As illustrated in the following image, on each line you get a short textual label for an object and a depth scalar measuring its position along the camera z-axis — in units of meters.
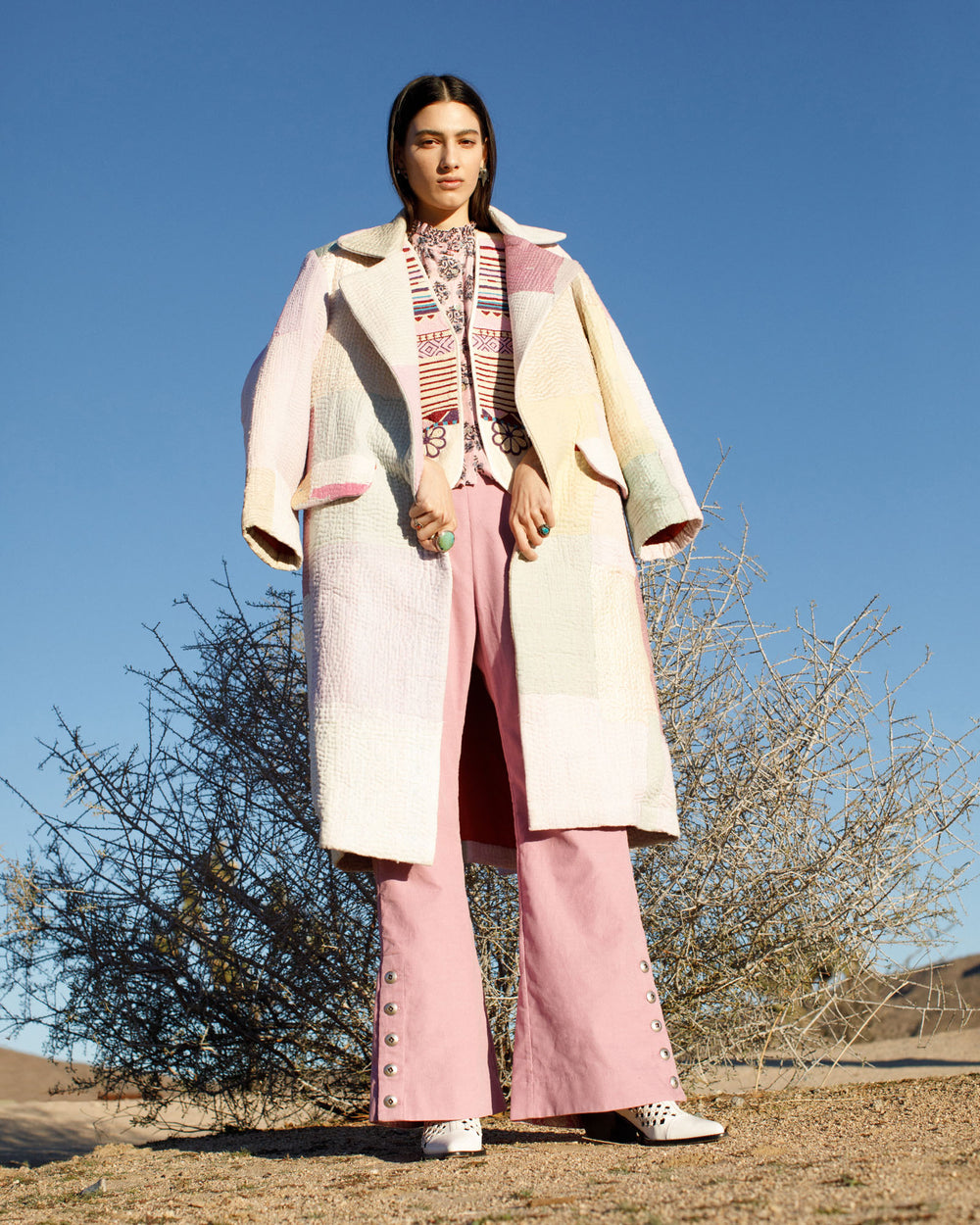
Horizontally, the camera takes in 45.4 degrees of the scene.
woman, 2.07
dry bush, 2.99
